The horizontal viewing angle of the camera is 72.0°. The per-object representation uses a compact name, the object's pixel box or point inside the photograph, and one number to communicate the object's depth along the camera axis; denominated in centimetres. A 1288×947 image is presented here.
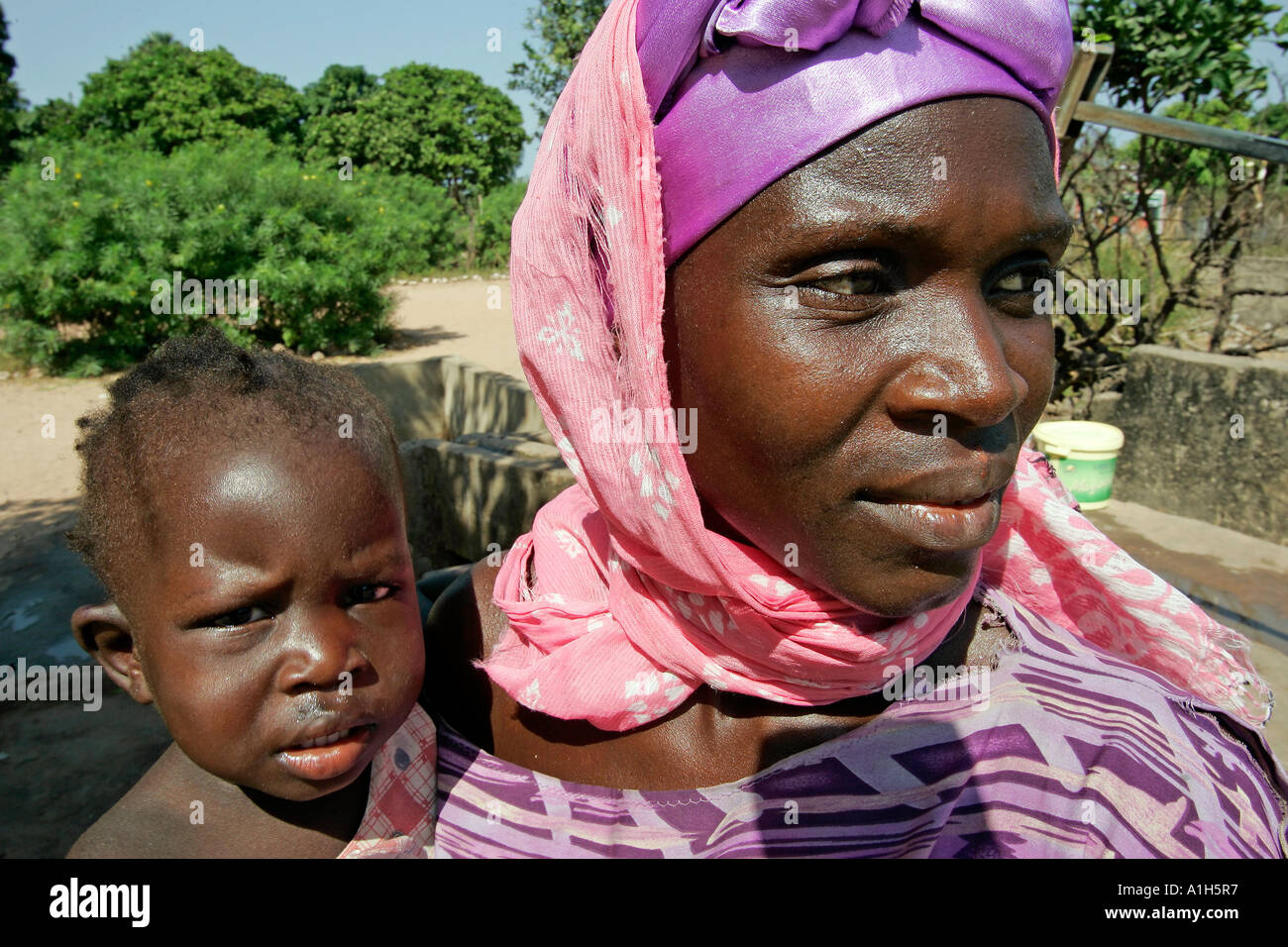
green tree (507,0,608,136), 1739
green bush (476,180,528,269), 2411
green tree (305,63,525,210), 2722
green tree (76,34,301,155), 2544
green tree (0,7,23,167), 2306
